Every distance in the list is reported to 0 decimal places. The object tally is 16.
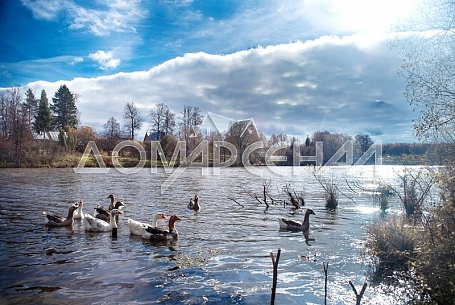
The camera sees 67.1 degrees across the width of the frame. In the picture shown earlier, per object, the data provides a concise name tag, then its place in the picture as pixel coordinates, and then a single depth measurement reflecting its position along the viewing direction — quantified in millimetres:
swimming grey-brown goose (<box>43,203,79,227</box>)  13180
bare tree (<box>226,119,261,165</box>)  74125
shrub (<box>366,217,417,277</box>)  8359
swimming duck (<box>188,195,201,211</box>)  18312
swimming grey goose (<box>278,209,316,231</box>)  13547
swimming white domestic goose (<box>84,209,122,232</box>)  12656
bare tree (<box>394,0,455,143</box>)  7684
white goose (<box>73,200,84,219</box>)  14844
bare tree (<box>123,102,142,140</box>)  80550
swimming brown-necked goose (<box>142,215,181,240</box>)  11594
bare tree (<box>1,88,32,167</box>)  53531
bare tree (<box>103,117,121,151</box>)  74431
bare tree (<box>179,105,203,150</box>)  74125
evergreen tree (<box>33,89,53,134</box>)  76312
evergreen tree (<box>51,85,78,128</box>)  85000
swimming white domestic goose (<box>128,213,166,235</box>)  11898
